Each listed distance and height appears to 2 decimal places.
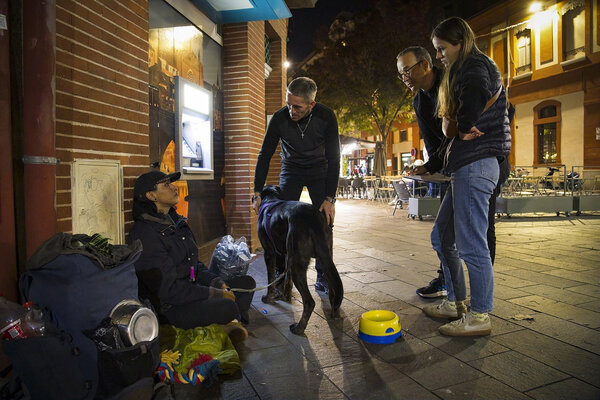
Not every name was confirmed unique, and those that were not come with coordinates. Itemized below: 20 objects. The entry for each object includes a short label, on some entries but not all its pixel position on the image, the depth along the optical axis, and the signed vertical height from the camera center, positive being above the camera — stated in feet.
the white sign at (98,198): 9.70 -0.22
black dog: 10.37 -1.48
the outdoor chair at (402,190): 40.42 -0.28
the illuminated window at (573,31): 63.46 +24.68
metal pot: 6.42 -2.13
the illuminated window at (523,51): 73.56 +24.71
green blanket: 8.32 -3.34
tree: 66.49 +22.19
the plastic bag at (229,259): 14.38 -2.55
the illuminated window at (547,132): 69.00 +9.48
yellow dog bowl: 9.84 -3.45
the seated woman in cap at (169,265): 8.63 -1.68
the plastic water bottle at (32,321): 6.00 -1.97
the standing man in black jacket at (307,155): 13.41 +1.12
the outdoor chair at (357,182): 65.77 +0.81
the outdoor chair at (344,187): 71.46 +0.09
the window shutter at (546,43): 68.85 +24.50
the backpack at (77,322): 5.94 -2.08
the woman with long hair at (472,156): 9.64 +0.74
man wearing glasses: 11.23 +2.82
